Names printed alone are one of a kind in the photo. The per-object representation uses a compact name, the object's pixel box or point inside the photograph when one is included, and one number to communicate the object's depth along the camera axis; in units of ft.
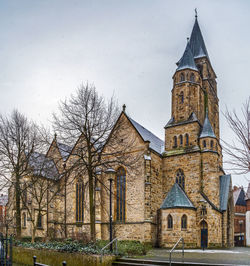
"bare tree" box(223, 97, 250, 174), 36.17
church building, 99.86
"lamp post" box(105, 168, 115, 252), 65.22
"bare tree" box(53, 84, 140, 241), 74.79
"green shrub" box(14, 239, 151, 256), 59.11
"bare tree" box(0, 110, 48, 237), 86.22
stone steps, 53.43
